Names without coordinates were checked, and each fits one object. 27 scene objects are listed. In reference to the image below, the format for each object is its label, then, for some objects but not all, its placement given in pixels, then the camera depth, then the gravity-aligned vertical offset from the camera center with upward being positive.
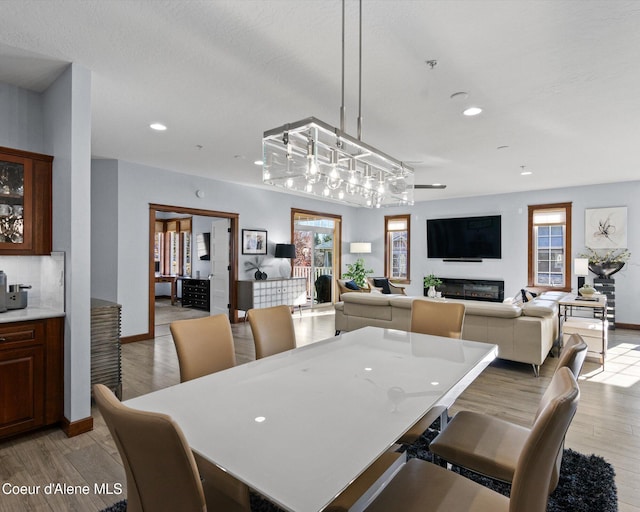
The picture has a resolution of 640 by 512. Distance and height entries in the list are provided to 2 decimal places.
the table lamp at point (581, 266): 5.74 -0.15
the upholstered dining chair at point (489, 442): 1.49 -0.84
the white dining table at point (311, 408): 0.97 -0.59
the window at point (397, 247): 9.23 +0.22
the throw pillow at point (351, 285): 6.91 -0.57
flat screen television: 7.95 +0.41
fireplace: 7.91 -0.75
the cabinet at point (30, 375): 2.49 -0.86
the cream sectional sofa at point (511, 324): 3.84 -0.77
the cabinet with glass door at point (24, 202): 2.76 +0.40
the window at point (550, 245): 7.12 +0.22
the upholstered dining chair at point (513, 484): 0.98 -0.82
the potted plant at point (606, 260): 6.23 -0.06
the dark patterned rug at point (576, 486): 1.88 -1.28
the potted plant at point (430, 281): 7.97 -0.57
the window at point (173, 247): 9.88 +0.22
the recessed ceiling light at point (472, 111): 3.29 +1.33
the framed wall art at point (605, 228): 6.55 +0.53
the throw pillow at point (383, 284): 8.09 -0.64
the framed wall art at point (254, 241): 7.03 +0.27
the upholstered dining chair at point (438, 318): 2.99 -0.53
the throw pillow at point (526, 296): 5.39 -0.60
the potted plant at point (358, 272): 9.05 -0.44
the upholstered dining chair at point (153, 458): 0.88 -0.52
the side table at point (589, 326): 4.20 -0.84
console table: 6.68 -0.73
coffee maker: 2.72 -0.32
